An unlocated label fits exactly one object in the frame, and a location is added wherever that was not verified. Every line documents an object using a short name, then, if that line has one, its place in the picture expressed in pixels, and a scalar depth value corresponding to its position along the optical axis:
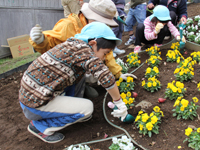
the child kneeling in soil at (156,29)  3.22
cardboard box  5.00
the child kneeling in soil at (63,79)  1.65
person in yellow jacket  2.22
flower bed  1.76
